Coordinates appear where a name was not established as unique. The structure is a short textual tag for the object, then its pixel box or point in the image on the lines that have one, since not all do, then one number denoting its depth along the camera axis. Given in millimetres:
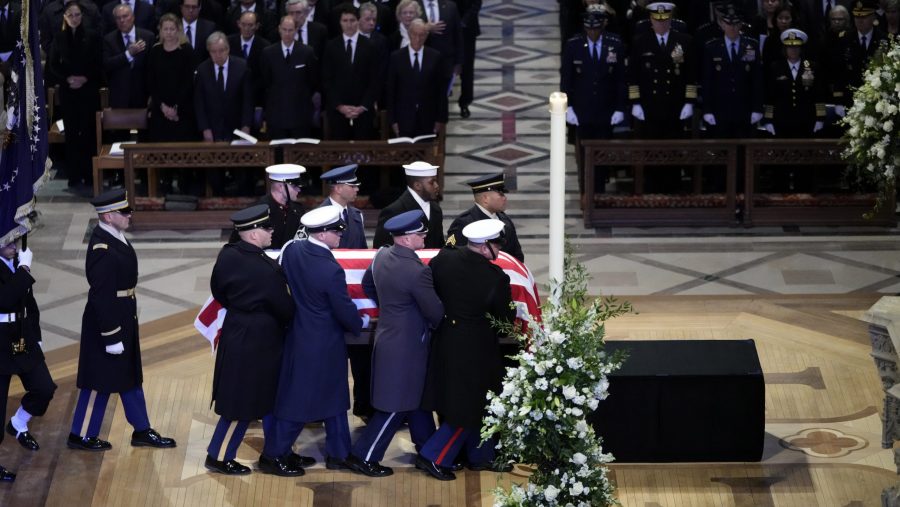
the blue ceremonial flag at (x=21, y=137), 17125
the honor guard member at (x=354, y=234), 18281
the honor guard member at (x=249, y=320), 16406
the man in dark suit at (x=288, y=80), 26094
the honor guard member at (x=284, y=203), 18703
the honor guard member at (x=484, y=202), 18062
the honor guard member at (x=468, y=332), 16125
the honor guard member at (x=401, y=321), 16375
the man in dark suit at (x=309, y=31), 27141
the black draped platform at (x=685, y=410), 16844
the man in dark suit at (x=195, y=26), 27187
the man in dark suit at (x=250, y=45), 26687
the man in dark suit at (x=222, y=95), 26141
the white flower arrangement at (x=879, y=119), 18406
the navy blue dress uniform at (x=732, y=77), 26484
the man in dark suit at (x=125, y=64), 27078
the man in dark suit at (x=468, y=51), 31141
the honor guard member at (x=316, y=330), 16469
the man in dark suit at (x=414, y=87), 26453
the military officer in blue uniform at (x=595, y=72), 26750
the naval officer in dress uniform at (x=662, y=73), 26672
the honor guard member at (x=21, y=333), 16891
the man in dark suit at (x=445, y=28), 29609
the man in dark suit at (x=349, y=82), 26312
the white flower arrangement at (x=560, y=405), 13320
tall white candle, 11578
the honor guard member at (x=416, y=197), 18719
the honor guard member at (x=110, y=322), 16906
